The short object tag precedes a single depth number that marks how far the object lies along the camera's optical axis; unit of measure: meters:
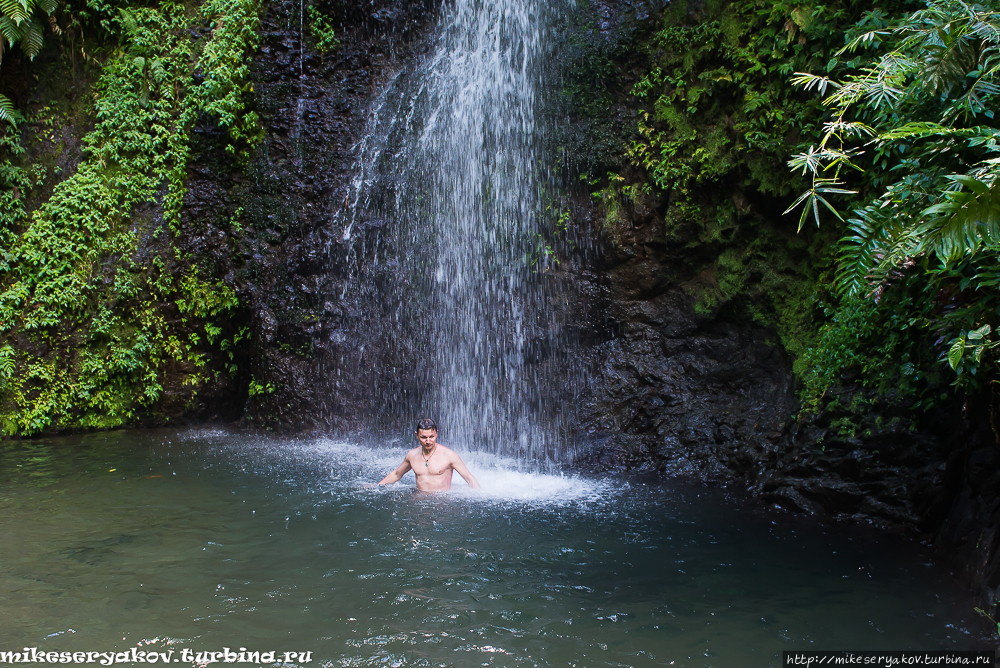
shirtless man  6.30
